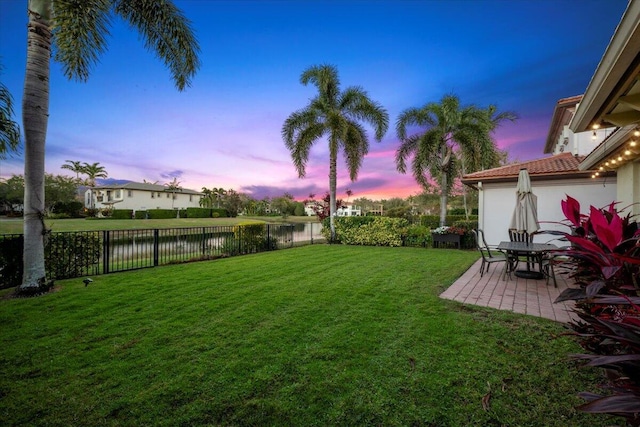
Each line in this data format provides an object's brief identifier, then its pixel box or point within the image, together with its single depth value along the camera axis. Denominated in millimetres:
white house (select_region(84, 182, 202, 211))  42719
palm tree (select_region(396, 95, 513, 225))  13867
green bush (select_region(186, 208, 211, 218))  42094
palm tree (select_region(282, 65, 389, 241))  13688
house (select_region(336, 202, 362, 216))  62897
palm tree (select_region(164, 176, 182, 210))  49500
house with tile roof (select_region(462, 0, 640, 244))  2246
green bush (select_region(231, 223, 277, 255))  10719
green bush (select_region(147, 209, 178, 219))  38656
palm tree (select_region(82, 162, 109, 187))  51144
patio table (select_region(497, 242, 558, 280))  5741
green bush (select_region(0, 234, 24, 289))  5348
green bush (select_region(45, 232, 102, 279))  6055
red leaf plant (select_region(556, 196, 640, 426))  910
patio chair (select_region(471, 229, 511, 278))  6148
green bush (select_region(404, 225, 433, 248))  12195
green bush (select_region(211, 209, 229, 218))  44825
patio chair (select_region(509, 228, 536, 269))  6616
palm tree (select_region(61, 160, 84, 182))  48969
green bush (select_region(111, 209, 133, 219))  36719
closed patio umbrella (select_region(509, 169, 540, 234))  6793
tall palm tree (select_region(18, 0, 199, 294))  5004
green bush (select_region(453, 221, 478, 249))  11625
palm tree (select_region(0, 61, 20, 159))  5644
